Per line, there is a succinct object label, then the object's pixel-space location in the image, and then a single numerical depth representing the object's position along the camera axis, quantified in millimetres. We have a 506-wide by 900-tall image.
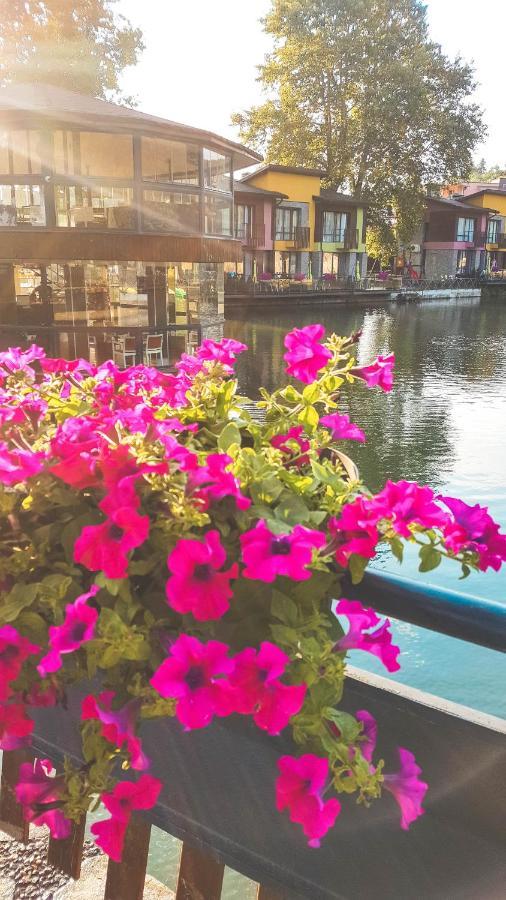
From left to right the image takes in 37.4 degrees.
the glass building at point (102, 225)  17484
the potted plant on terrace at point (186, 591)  1162
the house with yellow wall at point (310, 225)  43656
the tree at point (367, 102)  44062
